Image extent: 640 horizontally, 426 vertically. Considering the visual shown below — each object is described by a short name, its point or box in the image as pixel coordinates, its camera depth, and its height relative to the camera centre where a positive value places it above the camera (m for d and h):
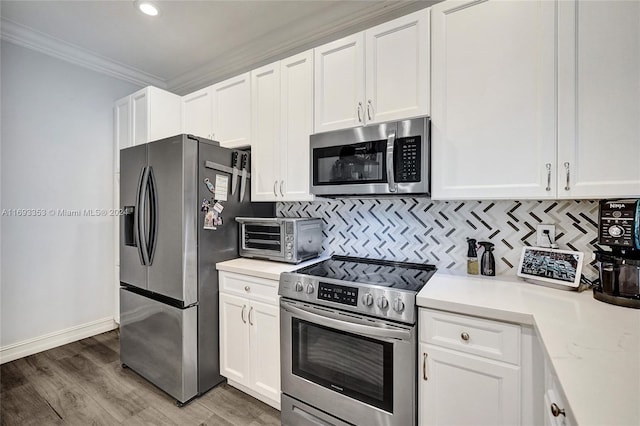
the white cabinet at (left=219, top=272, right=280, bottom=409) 1.83 -0.84
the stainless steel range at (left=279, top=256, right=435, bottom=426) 1.36 -0.71
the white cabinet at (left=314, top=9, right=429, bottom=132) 1.59 +0.81
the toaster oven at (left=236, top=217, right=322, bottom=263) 2.00 -0.21
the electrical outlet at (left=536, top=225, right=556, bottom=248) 1.56 -0.14
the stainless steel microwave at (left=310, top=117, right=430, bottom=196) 1.56 +0.30
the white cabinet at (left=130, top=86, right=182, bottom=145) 2.69 +0.91
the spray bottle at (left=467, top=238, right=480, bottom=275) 1.71 -0.29
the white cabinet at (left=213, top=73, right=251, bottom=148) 2.30 +0.82
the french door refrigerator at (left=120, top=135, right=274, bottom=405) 1.93 -0.30
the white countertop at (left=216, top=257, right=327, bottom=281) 1.83 -0.39
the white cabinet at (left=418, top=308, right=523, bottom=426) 1.17 -0.69
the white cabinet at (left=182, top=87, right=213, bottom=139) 2.56 +0.90
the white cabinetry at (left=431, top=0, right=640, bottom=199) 1.19 +0.51
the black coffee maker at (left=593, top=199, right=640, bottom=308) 1.14 -0.18
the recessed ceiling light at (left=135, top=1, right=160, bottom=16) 2.08 +1.50
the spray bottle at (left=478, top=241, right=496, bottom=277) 1.67 -0.30
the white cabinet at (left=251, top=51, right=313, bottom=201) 2.00 +0.60
